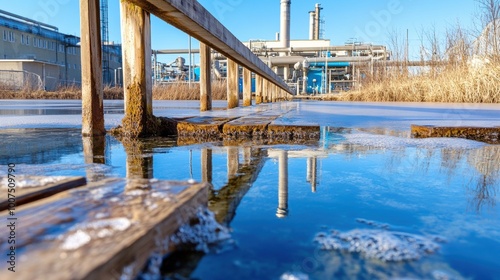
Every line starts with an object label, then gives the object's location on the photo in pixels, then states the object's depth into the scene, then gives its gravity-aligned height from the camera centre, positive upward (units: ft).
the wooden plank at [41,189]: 2.16 -0.54
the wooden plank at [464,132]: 8.13 -0.52
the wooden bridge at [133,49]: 7.23 +1.36
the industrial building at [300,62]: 70.74 +10.21
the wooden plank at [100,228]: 1.31 -0.57
